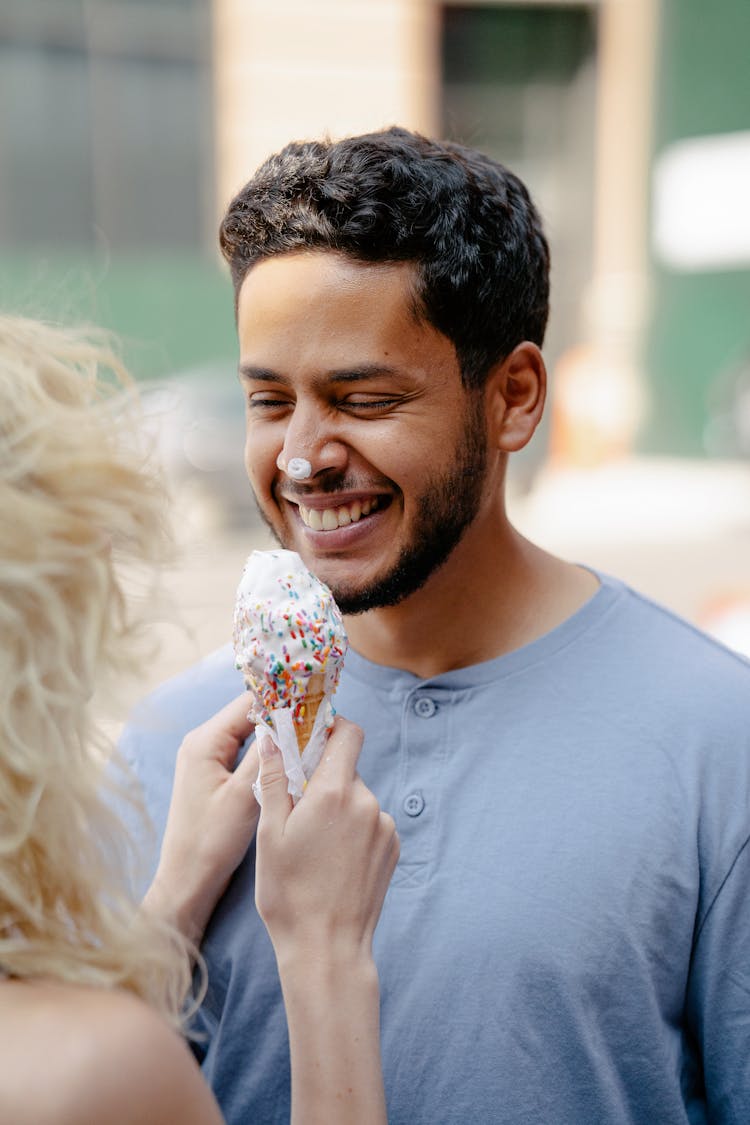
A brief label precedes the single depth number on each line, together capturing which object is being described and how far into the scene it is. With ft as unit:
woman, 4.08
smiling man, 4.67
